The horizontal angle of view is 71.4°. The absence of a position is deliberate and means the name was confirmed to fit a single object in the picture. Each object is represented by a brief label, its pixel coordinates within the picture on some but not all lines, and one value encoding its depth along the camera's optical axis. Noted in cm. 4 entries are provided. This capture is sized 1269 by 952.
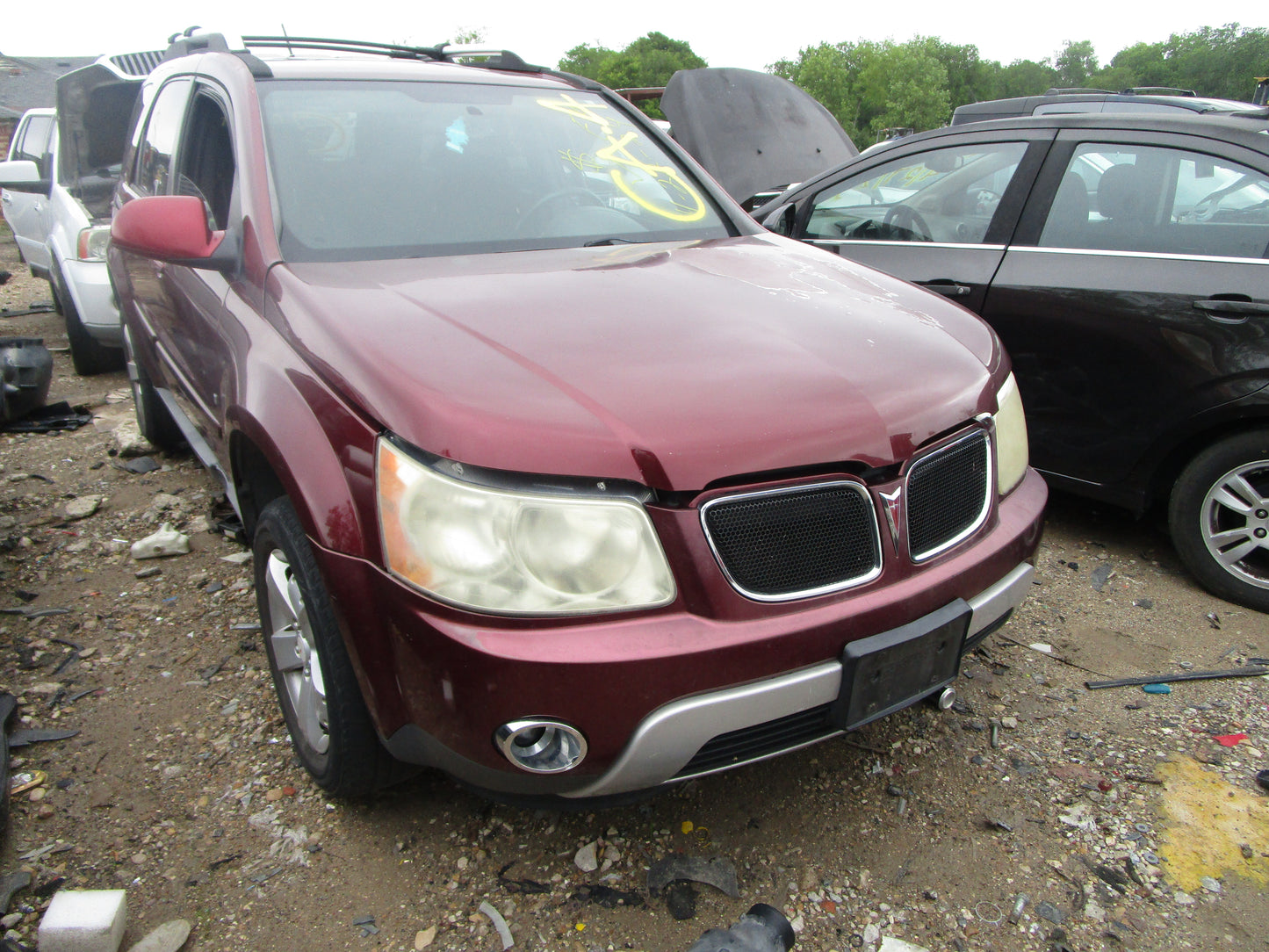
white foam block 179
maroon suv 156
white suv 558
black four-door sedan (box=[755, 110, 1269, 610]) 297
